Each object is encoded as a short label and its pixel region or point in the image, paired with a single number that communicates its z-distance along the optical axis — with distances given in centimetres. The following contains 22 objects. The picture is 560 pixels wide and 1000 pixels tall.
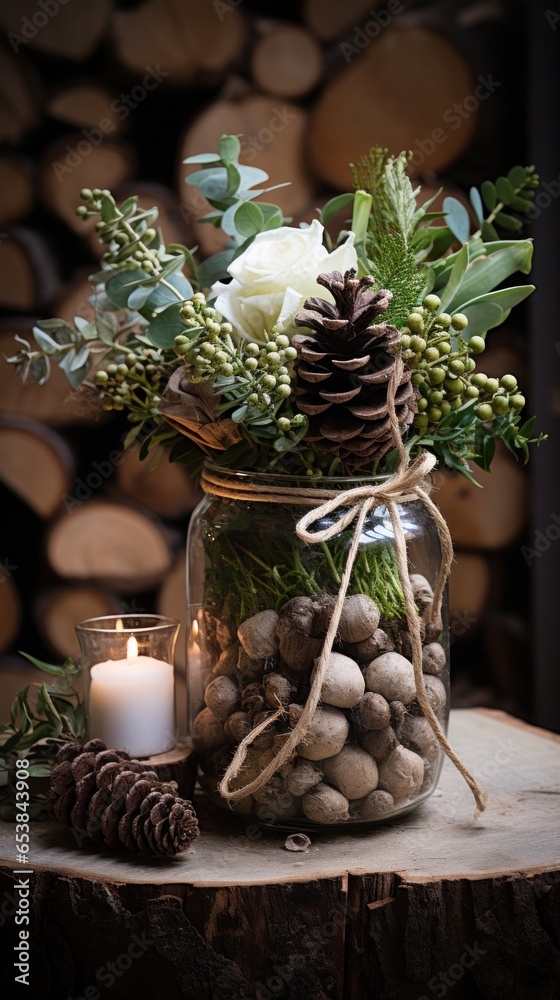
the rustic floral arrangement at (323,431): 80
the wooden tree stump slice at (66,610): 160
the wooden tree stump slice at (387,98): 153
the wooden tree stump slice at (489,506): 165
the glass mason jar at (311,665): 82
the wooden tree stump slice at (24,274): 153
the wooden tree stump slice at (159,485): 158
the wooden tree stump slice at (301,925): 76
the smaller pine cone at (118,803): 80
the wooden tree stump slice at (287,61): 153
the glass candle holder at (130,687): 92
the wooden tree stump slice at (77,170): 151
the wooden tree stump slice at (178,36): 150
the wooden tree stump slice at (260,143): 152
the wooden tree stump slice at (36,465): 155
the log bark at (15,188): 151
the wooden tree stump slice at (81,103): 151
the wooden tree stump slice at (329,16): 153
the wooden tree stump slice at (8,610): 159
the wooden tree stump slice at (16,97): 149
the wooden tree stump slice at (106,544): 158
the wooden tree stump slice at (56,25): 148
